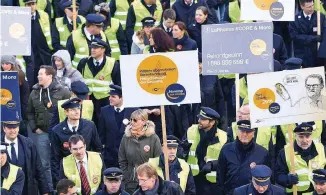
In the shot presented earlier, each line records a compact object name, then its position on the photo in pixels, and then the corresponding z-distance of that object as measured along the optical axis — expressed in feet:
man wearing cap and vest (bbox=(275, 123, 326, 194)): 61.93
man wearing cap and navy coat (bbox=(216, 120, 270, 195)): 61.62
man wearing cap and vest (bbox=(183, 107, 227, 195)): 63.62
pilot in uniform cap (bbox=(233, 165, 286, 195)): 58.29
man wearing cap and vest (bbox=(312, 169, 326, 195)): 59.67
